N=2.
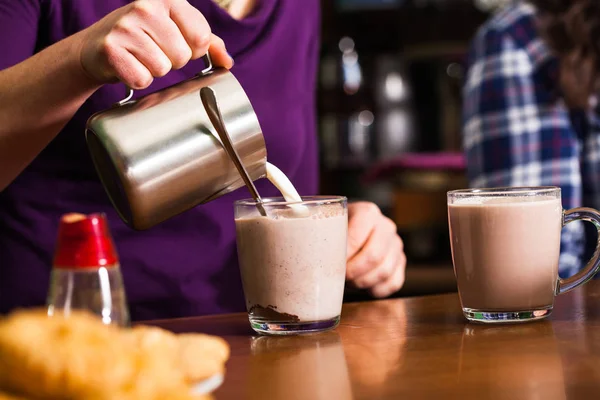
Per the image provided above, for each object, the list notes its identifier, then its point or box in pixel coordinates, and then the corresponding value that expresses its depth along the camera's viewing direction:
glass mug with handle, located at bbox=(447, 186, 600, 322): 0.89
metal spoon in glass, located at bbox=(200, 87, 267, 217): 0.89
